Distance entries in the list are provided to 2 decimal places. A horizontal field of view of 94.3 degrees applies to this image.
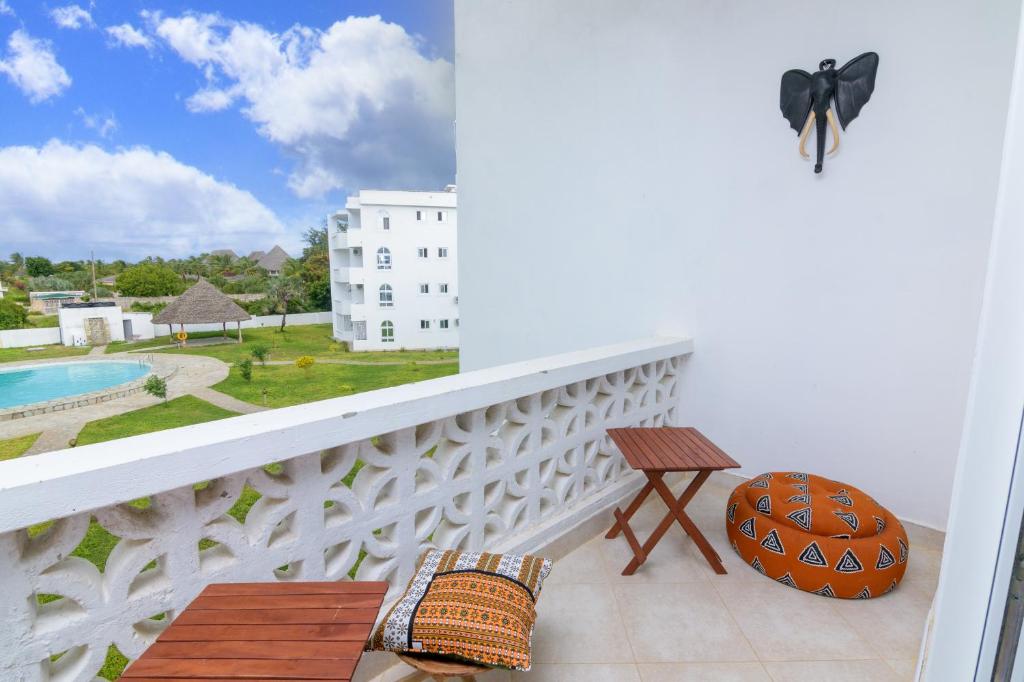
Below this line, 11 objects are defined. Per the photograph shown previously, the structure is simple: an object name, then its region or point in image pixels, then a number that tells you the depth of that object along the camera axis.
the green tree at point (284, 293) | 23.66
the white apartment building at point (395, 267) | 25.52
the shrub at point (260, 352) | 19.70
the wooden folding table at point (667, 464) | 1.98
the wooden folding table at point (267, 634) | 0.84
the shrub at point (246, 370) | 18.09
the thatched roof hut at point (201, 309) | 20.11
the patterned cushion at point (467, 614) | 1.20
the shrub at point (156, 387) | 15.15
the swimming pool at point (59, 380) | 17.19
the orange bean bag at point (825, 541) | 1.98
